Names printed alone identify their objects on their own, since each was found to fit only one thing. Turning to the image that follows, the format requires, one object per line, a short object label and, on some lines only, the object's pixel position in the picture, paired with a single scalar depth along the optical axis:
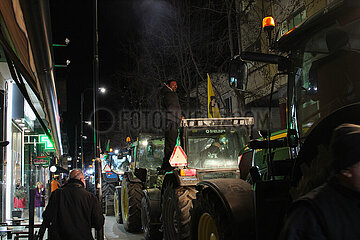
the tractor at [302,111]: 2.86
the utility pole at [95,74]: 10.55
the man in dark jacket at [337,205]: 1.87
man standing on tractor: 8.39
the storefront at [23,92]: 3.14
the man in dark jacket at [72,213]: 5.23
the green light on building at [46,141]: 22.83
